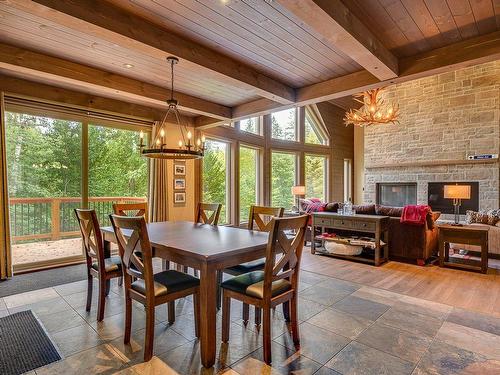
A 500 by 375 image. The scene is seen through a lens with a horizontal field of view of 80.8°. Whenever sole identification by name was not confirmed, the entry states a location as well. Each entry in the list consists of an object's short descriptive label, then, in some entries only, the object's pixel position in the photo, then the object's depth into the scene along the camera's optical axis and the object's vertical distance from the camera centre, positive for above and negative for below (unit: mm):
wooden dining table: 2018 -502
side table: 4160 -821
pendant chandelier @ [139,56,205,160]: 2910 +333
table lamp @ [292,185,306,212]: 7184 -140
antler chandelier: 5750 +1403
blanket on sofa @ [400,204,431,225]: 4473 -475
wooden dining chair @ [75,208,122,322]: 2656 -743
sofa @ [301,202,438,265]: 4559 -850
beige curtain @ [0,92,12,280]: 3734 -373
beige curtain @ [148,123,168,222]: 5195 -75
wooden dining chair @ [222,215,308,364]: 2047 -764
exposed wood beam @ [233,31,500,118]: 2760 +1256
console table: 4578 -709
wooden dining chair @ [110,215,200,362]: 2096 -764
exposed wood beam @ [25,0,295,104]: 2166 +1298
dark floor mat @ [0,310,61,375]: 2053 -1250
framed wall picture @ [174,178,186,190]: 5664 +25
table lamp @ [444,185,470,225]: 4434 -129
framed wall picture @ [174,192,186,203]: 5660 -241
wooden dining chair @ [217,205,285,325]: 2666 -788
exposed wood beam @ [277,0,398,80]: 2066 +1231
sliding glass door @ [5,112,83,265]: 4102 +4
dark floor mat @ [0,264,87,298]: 3517 -1232
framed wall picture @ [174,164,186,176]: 5652 +297
